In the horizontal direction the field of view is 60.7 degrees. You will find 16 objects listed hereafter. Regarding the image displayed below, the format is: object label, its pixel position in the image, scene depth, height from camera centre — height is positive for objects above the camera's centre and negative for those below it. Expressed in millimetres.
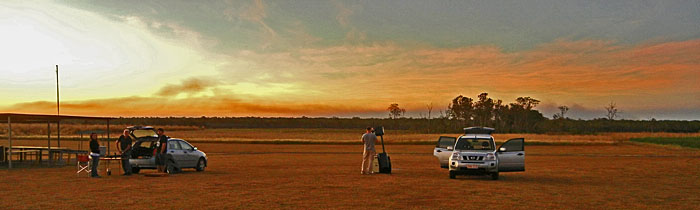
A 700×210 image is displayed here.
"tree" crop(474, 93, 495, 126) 146750 +3016
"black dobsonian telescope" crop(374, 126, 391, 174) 21070 -1441
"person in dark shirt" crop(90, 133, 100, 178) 19766 -936
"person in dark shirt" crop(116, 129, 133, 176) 20578 -877
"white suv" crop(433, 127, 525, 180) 19000 -1176
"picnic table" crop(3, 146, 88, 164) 25688 -1124
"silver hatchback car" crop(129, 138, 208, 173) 21281 -1173
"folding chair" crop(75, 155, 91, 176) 20162 -1152
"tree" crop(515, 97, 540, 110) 142375 +4444
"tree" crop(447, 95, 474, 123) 147000 +2865
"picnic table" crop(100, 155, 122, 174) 20194 -1152
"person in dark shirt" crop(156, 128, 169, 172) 20594 -961
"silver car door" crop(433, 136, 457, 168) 22250 -1204
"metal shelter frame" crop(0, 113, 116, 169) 23875 +360
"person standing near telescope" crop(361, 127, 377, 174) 20703 -1026
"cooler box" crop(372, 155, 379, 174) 21422 -1629
